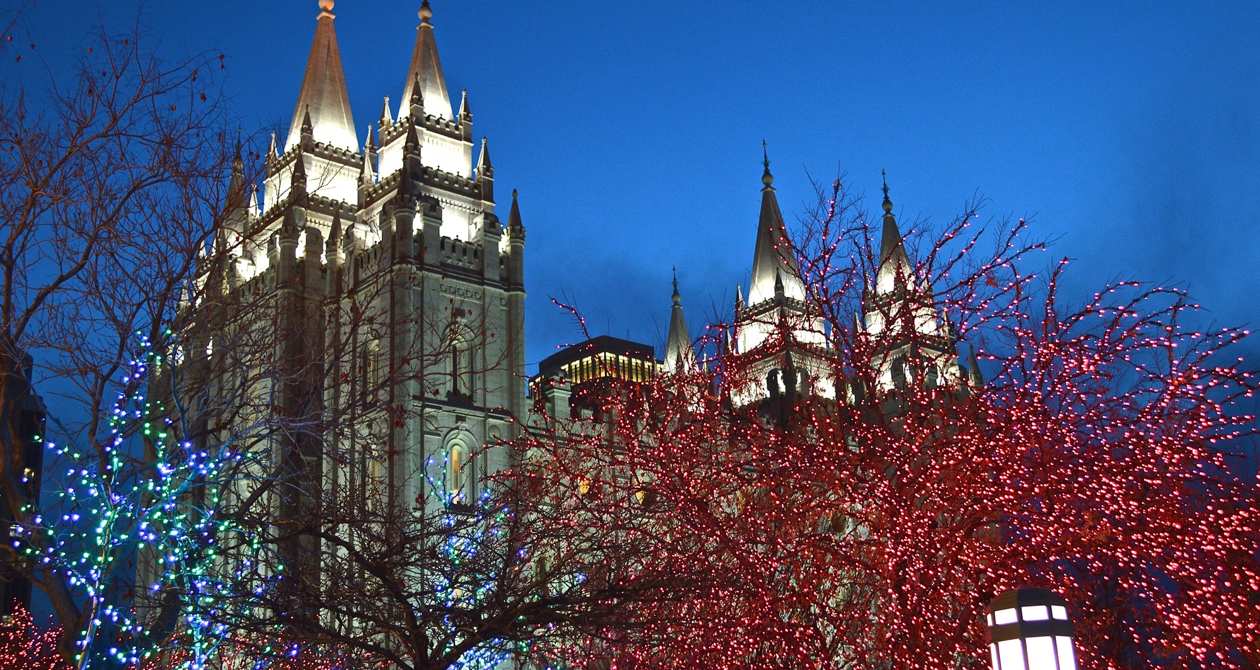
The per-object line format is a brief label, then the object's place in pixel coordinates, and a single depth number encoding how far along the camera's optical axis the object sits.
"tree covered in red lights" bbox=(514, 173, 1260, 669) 11.45
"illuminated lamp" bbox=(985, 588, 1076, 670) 5.56
